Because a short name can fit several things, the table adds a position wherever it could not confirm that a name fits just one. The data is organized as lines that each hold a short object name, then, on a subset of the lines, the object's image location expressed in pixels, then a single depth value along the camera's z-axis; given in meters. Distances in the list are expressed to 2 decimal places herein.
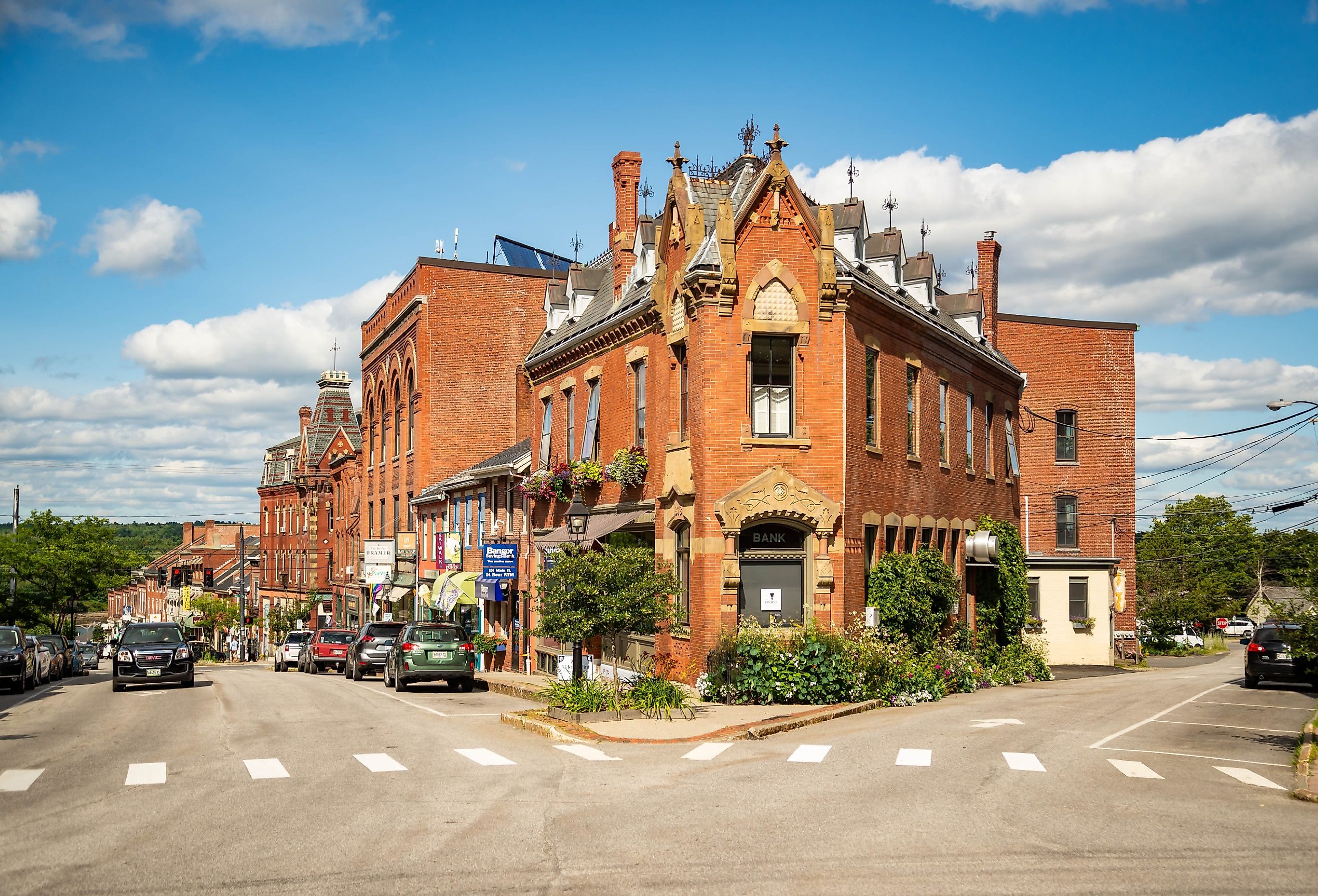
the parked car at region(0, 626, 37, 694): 29.75
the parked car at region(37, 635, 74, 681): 38.96
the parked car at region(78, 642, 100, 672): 53.66
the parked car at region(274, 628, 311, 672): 47.28
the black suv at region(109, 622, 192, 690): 29.61
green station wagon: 28.97
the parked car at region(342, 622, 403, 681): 34.16
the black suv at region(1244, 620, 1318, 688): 27.72
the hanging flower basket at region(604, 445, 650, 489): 26.09
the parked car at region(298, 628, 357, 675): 40.88
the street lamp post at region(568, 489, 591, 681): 20.33
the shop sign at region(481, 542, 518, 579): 35.25
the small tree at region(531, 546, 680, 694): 19.72
